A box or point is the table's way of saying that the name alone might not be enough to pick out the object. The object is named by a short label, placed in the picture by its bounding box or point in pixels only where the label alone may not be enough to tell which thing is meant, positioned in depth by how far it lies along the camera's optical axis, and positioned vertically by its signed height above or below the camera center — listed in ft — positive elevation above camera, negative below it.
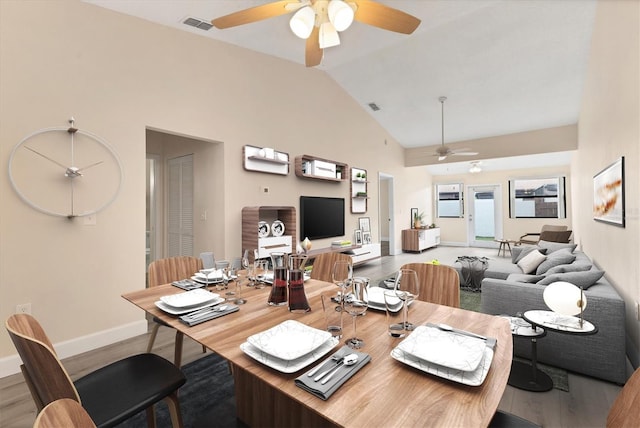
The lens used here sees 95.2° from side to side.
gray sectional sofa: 6.64 -2.59
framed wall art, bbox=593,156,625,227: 7.45 +0.57
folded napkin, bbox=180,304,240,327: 3.99 -1.42
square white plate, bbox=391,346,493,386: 2.56 -1.44
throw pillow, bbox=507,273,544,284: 9.39 -2.18
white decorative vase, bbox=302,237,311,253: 15.14 -1.52
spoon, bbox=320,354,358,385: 2.72 -1.42
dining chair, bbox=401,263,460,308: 5.42 -1.33
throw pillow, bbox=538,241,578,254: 14.03 -1.62
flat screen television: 15.91 -0.07
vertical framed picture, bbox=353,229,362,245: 19.95 -1.48
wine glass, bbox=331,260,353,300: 4.31 -0.85
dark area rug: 5.45 -3.81
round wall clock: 7.59 +1.30
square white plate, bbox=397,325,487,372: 2.72 -1.37
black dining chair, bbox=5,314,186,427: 2.90 -2.36
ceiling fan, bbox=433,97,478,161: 17.41 +3.83
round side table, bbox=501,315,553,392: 6.46 -3.81
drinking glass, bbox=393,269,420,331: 3.67 -0.97
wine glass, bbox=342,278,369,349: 3.35 -1.07
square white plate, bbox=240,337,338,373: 2.79 -1.43
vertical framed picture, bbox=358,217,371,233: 20.51 -0.61
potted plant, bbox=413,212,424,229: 28.04 -0.49
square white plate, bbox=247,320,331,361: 2.95 -1.36
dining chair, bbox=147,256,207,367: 6.81 -1.31
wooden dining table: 2.23 -1.49
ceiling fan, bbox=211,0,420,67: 6.26 +4.55
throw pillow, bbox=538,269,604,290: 7.95 -1.80
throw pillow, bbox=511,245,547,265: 15.05 -2.02
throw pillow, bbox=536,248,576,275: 10.77 -1.76
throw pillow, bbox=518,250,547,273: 12.47 -2.06
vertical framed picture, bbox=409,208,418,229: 28.56 -0.15
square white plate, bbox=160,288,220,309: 4.51 -1.33
